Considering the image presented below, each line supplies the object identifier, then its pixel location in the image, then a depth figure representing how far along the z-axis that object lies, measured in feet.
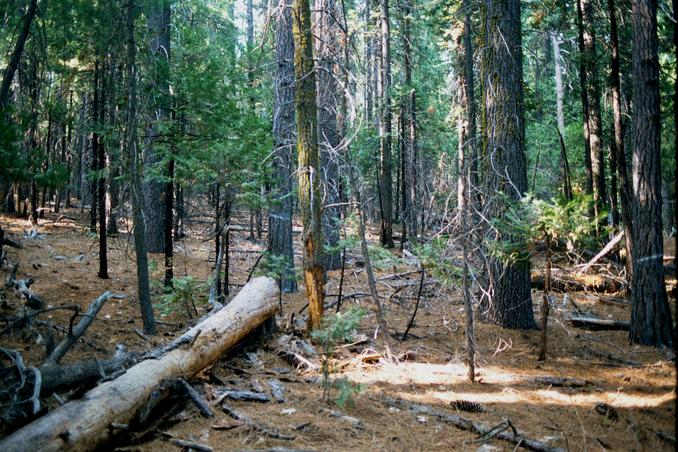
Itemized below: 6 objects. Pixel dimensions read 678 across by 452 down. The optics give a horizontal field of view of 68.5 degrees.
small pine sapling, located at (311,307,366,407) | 18.12
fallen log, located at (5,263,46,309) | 27.46
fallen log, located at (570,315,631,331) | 33.09
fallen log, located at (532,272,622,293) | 43.47
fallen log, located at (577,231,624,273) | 38.64
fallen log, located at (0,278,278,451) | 12.44
